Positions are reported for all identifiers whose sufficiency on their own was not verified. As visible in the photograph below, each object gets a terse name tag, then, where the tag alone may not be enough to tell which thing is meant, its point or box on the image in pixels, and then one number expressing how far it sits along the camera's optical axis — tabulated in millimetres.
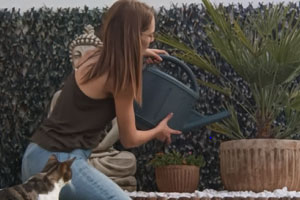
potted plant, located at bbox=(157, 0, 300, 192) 6422
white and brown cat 3289
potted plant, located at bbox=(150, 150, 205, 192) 7236
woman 3182
